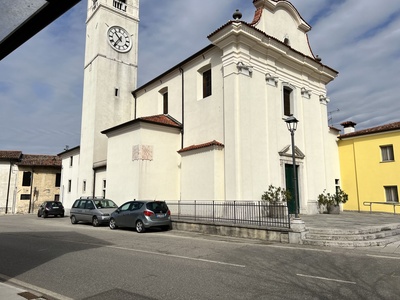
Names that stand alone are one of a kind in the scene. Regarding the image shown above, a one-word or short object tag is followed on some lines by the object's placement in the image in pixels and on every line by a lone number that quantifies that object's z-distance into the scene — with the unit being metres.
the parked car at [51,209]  26.86
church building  17.45
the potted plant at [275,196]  16.99
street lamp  12.66
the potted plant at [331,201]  21.11
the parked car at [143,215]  14.25
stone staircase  10.30
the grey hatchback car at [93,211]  17.61
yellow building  21.61
